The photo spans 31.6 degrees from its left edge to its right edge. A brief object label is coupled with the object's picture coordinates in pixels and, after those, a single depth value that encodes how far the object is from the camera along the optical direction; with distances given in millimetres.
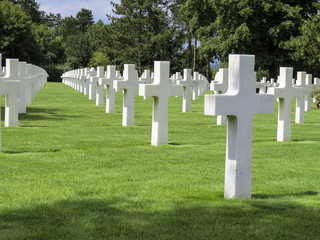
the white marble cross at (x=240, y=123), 6035
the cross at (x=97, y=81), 22366
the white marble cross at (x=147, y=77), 28203
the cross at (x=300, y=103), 15658
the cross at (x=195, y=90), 28023
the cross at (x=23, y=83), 15555
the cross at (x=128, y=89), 13985
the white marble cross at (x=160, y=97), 10359
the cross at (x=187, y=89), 20938
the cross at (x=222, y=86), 15070
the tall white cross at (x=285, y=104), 11555
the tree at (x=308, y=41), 33719
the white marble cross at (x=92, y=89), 26422
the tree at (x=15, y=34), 71625
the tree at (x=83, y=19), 129375
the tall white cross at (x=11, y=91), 9273
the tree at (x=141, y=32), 70938
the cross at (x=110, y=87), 18031
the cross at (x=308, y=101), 23641
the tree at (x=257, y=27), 38312
